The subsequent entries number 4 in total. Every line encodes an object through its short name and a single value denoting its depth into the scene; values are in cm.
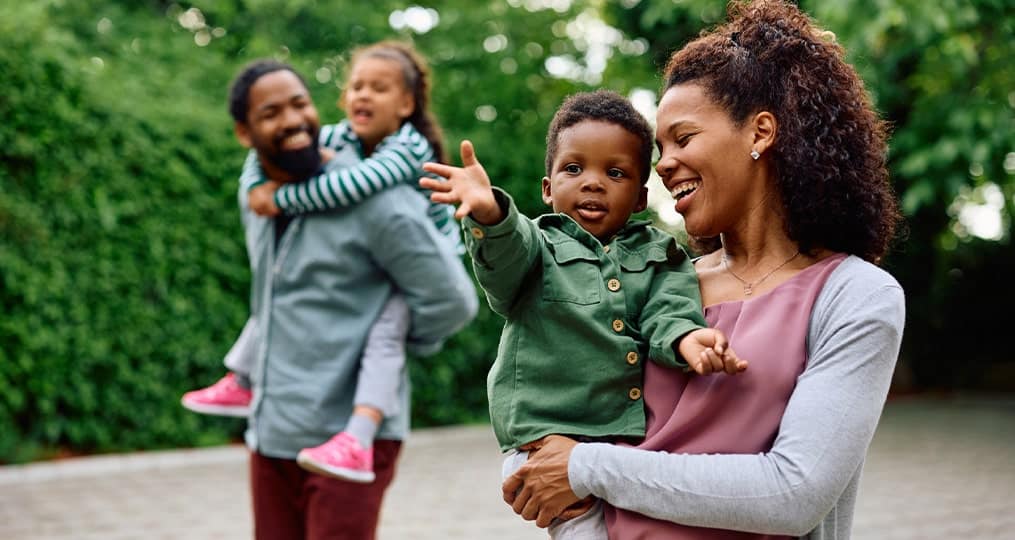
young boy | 189
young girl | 330
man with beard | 334
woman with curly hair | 178
